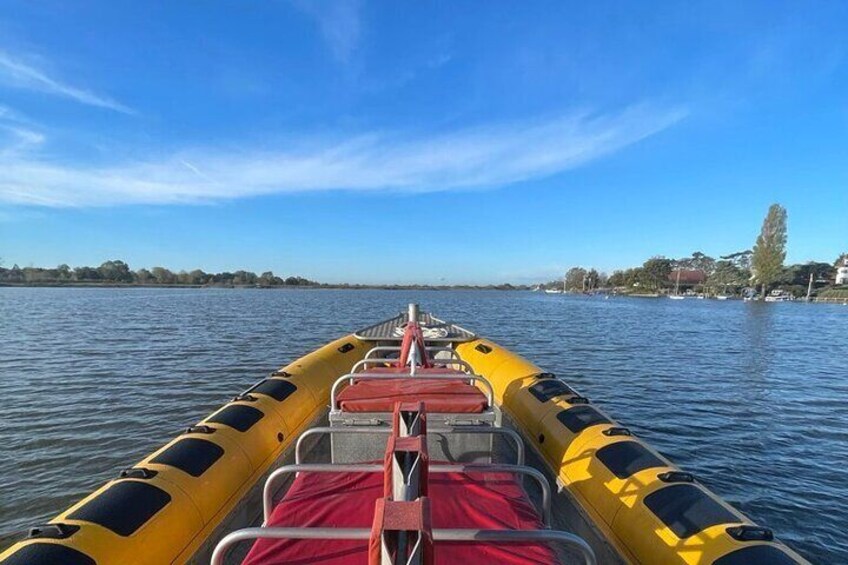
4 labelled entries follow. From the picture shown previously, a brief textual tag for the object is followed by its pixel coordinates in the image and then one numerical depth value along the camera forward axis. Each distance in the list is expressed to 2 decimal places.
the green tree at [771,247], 89.06
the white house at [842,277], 107.25
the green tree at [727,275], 108.94
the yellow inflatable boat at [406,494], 2.06
